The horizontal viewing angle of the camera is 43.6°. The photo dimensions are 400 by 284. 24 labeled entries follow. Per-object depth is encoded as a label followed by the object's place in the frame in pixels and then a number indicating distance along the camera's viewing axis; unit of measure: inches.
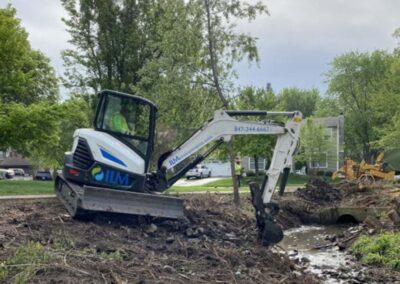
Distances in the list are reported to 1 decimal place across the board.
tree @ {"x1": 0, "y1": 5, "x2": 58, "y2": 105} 709.3
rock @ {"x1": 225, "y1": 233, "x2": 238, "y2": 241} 414.5
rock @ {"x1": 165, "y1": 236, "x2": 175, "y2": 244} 358.9
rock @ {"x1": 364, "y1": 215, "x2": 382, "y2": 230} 504.9
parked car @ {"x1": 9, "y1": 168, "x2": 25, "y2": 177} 2210.1
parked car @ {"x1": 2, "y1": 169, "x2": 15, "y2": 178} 1899.6
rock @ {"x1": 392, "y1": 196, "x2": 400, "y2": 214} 536.1
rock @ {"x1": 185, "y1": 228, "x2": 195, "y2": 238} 390.9
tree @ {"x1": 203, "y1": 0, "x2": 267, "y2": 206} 636.1
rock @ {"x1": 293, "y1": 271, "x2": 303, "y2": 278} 327.2
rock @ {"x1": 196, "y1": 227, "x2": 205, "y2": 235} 403.6
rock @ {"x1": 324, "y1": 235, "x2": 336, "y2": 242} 519.8
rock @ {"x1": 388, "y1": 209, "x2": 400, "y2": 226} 503.8
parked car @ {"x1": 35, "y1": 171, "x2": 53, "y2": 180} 1834.2
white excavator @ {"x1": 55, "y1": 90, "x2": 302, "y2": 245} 372.8
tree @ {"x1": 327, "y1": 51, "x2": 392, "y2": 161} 1838.1
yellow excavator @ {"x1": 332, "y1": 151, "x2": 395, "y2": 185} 897.5
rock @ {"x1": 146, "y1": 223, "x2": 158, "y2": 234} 375.2
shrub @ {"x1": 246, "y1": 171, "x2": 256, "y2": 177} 1716.3
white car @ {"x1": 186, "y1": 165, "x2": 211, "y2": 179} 1942.2
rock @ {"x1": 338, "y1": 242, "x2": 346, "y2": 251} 470.9
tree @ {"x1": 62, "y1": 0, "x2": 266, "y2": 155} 634.8
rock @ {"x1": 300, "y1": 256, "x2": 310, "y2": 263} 409.4
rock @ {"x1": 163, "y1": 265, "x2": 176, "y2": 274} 276.1
